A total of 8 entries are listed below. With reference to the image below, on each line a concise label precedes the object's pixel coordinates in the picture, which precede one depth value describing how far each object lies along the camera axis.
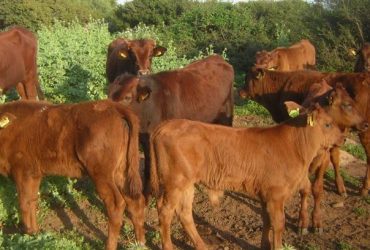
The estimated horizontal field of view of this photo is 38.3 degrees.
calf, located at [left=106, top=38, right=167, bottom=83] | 9.61
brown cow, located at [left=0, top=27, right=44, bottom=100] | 11.54
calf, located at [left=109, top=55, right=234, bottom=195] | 7.05
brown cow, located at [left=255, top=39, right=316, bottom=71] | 13.84
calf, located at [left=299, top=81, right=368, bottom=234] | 5.98
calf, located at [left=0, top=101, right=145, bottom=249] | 5.80
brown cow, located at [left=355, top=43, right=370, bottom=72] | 12.84
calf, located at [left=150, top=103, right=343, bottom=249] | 5.76
